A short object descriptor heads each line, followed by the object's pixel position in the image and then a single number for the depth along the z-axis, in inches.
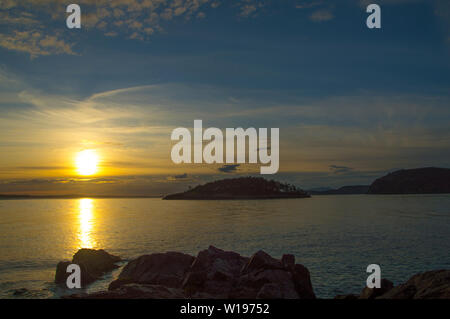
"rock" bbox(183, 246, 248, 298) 827.3
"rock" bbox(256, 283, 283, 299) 725.9
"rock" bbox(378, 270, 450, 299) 560.6
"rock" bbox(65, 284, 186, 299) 690.8
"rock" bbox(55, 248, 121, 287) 1139.3
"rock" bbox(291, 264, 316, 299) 816.3
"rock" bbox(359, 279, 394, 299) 699.4
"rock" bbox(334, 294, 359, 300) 667.7
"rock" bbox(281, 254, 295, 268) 904.3
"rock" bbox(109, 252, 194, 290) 958.4
